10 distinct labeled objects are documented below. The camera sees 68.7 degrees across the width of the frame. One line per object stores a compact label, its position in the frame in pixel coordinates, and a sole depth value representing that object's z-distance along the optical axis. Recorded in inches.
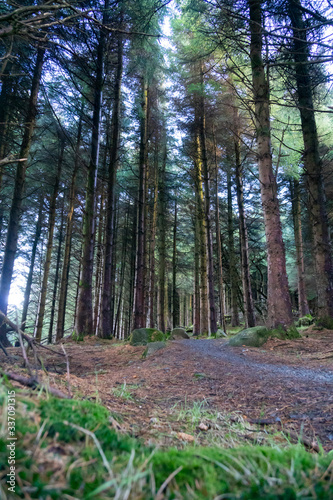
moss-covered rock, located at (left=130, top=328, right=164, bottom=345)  279.1
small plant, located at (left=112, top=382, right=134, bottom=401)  94.4
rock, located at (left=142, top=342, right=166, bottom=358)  220.5
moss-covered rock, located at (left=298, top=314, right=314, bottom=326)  418.3
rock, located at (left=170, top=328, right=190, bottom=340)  451.8
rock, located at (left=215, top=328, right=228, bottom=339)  406.0
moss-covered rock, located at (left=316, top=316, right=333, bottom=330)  280.9
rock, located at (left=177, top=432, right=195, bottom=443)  61.4
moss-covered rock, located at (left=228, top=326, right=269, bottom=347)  240.9
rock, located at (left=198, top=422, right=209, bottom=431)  73.1
